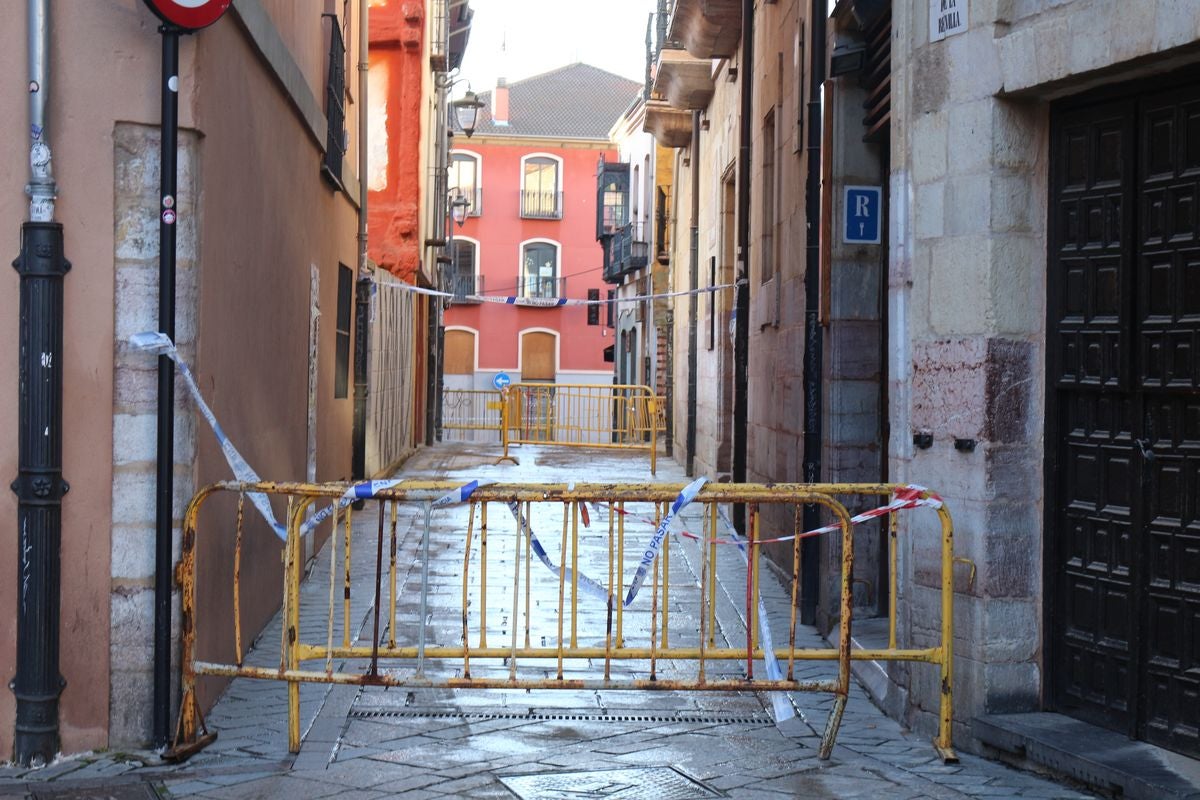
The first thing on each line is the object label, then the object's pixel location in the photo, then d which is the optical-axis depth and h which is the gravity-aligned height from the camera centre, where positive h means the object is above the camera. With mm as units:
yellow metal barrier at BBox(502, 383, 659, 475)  24859 -335
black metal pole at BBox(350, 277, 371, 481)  14727 +201
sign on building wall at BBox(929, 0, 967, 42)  6375 +1627
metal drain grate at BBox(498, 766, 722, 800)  5449 -1413
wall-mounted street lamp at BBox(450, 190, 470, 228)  34156 +4383
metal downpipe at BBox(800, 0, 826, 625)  9094 +613
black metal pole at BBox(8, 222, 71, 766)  5715 -327
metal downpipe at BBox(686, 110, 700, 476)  20234 +1573
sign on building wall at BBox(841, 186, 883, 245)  8906 +1096
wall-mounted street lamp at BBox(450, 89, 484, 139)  24891 +4746
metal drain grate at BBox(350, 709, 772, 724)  6664 -1402
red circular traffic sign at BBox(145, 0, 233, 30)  5723 +1459
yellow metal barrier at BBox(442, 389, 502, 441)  33312 -373
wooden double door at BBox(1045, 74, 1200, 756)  5586 -40
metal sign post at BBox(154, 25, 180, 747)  5863 -92
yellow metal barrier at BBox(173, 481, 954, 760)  5973 -915
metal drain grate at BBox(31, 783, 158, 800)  5305 -1403
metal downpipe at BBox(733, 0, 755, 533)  13047 +1157
